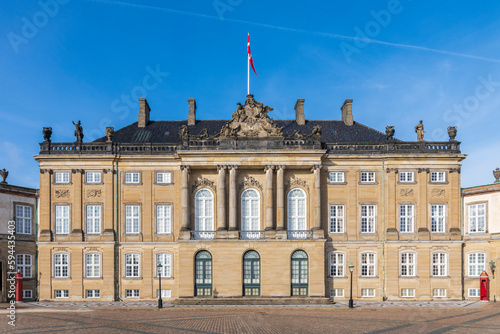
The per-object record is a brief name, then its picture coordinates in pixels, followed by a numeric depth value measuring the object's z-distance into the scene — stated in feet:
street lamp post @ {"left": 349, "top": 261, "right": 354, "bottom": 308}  107.82
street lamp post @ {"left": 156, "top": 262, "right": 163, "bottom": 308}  107.00
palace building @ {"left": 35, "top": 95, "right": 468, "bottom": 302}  125.80
